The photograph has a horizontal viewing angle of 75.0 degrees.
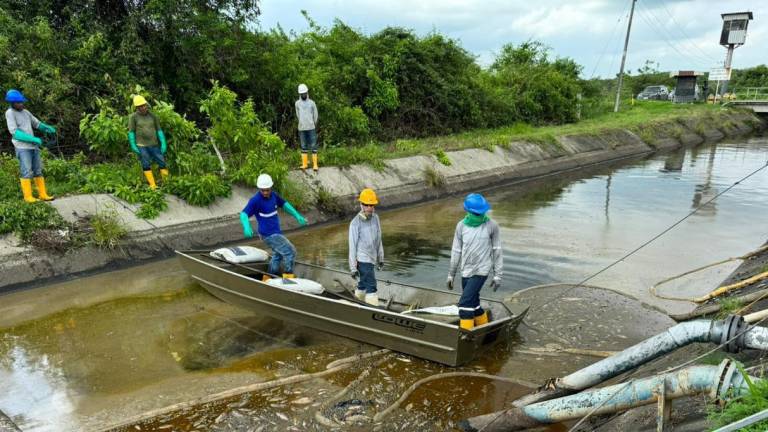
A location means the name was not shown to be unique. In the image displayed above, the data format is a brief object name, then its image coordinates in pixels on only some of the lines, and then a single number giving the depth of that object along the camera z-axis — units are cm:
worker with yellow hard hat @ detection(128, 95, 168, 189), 1093
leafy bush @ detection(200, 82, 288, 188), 1277
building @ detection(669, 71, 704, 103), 4650
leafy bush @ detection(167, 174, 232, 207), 1201
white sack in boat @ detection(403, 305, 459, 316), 688
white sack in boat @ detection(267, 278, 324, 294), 745
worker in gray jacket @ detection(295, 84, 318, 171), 1356
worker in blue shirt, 804
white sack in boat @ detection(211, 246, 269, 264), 858
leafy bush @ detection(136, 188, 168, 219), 1124
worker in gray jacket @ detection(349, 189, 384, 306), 714
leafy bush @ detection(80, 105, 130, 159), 1133
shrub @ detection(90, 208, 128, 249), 1021
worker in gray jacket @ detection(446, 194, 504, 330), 622
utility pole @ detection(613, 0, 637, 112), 3581
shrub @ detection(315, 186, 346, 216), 1418
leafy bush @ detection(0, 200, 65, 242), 953
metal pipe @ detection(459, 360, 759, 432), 355
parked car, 5297
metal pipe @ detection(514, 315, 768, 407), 399
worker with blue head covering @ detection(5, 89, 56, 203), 929
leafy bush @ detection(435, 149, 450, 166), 1877
